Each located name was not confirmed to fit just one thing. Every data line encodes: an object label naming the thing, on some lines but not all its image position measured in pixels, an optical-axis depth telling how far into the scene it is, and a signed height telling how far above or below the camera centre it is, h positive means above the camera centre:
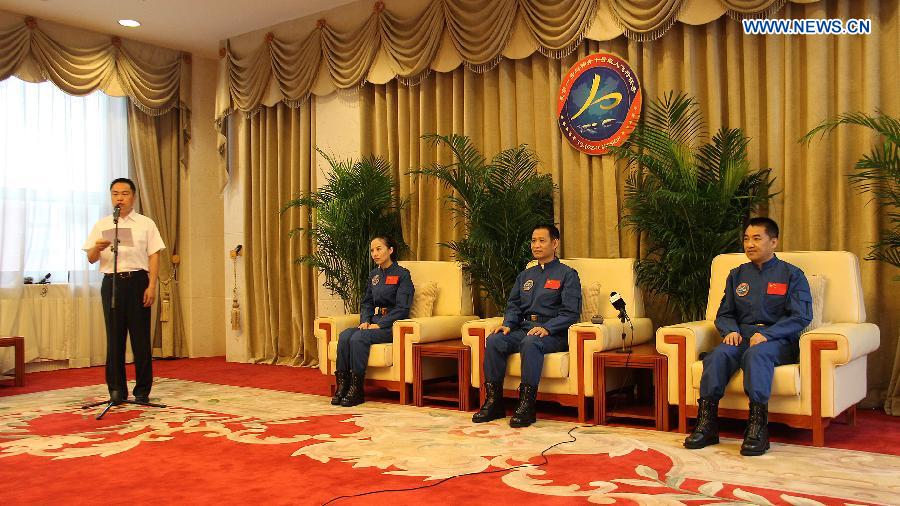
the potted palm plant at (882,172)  4.57 +0.44
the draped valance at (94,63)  7.51 +1.93
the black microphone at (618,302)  4.77 -0.30
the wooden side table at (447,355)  5.31 -0.72
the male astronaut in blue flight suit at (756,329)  3.98 -0.42
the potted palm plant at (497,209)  5.88 +0.32
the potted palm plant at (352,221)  6.77 +0.29
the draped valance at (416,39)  5.69 +1.76
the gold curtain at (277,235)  7.88 +0.21
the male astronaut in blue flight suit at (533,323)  4.81 -0.45
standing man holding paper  5.56 -0.21
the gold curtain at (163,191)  8.54 +0.71
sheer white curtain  7.54 +0.50
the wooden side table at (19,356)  6.82 -0.81
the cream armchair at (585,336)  4.79 -0.52
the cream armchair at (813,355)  4.00 -0.55
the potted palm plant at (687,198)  5.02 +0.33
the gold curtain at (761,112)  4.96 +0.95
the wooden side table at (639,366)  4.52 -0.73
